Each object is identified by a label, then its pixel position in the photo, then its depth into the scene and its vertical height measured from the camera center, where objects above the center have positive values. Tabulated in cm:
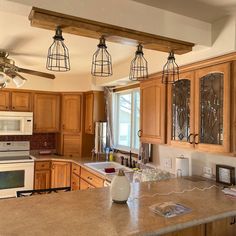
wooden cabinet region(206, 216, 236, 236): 163 -68
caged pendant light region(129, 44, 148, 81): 178 +53
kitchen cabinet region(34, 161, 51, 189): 431 -88
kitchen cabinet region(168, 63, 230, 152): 201 +16
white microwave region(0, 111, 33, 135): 424 +3
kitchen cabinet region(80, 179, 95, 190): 362 -89
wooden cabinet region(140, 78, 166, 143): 261 +18
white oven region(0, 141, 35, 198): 403 -81
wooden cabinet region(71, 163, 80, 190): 400 -85
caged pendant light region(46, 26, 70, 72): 146 +52
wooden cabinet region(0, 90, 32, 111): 433 +43
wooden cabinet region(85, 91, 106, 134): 446 +29
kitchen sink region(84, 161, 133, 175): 374 -61
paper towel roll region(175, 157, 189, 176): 257 -41
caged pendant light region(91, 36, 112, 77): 160 +52
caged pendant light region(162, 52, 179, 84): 243 +51
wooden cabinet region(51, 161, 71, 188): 429 -85
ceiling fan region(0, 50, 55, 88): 275 +61
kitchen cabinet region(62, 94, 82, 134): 469 +24
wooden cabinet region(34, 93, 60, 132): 462 +24
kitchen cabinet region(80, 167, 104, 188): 329 -75
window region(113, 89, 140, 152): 393 +12
